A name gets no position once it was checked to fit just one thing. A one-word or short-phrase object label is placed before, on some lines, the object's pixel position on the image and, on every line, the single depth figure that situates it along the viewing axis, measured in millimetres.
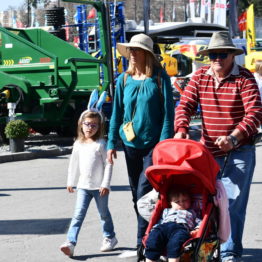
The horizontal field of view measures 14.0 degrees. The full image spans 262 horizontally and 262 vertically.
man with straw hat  8182
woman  8806
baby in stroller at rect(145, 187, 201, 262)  7077
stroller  7230
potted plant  20034
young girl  9330
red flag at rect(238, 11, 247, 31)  55216
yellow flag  39210
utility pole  28615
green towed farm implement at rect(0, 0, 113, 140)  21875
